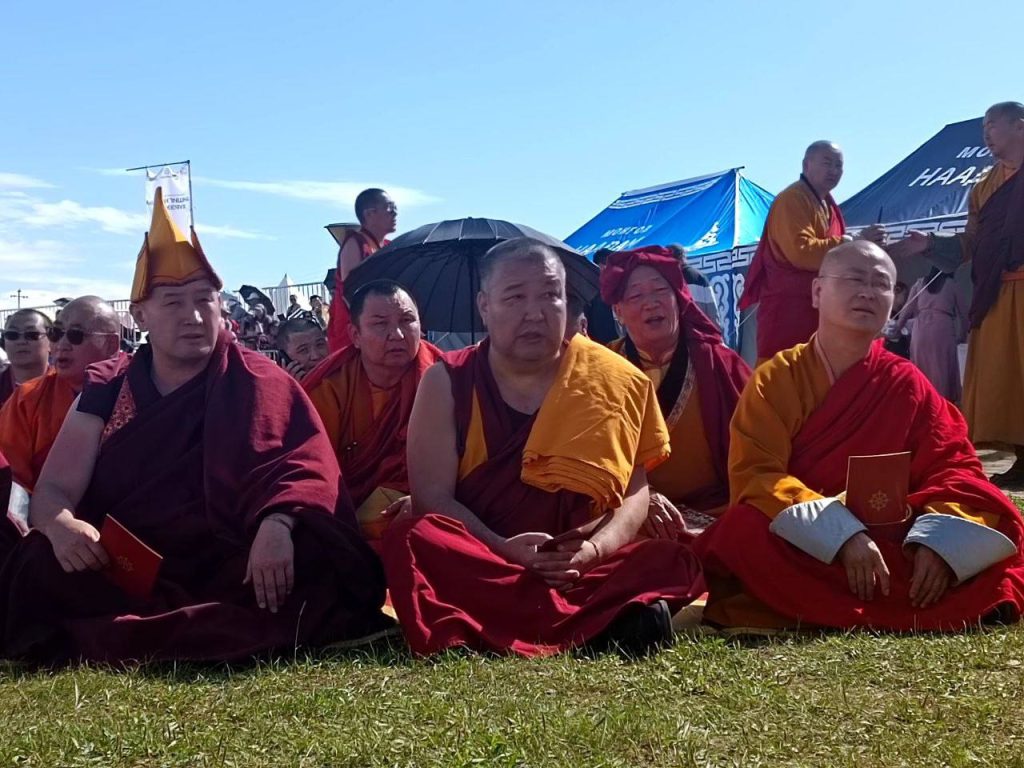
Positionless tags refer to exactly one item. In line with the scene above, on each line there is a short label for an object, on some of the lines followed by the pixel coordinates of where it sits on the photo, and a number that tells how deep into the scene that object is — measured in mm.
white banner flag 22709
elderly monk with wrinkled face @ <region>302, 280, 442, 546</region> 5082
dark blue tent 12902
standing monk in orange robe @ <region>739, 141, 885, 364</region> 7969
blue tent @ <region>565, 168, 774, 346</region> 13516
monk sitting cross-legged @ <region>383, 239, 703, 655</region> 3723
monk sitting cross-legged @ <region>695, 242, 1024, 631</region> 3840
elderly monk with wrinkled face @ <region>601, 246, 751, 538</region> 5078
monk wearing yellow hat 3791
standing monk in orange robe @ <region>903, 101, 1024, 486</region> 7578
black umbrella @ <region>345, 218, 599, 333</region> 7199
